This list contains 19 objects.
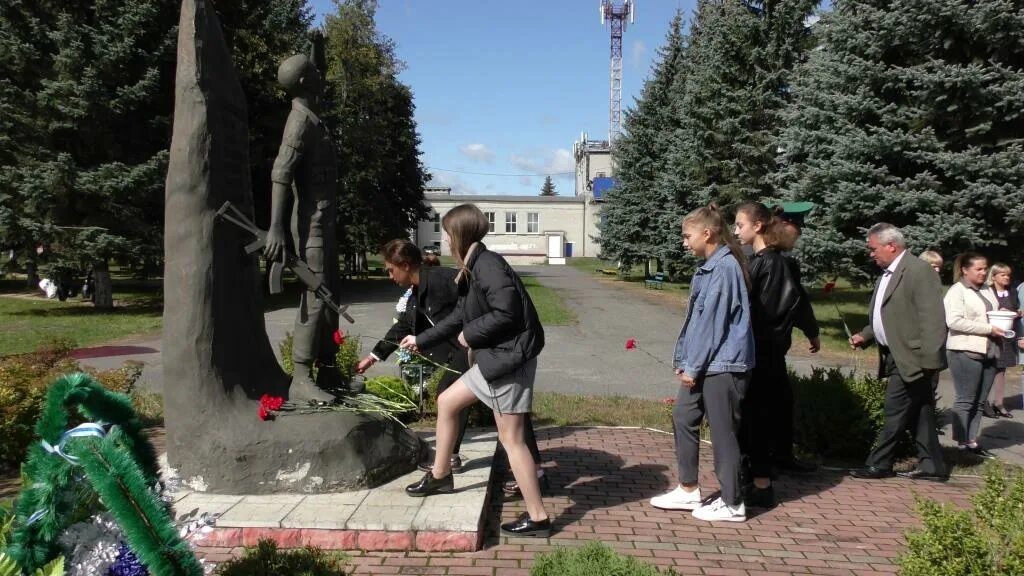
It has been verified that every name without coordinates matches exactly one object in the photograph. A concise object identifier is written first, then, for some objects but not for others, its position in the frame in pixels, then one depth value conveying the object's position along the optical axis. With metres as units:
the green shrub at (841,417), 6.34
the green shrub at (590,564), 2.72
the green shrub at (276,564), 2.50
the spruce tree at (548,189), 105.44
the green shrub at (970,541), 2.51
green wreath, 1.85
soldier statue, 5.05
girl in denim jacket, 4.52
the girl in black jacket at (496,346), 4.00
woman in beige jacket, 6.71
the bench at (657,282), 29.38
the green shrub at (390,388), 6.79
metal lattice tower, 60.75
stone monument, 4.46
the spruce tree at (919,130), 11.66
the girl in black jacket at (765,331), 5.21
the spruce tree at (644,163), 30.78
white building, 63.00
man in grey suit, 5.60
